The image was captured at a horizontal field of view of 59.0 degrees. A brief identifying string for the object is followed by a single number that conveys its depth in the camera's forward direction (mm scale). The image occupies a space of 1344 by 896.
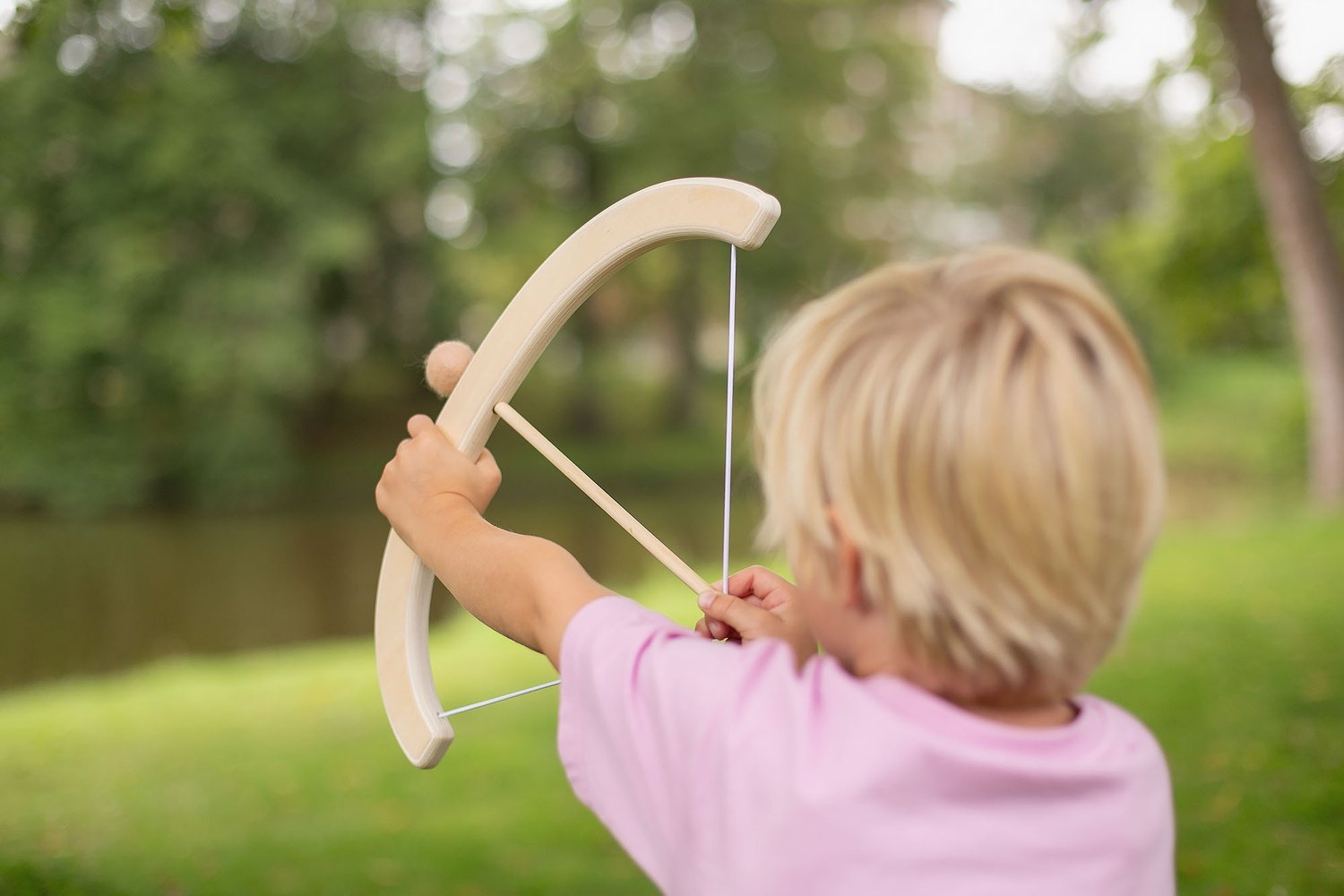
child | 867
